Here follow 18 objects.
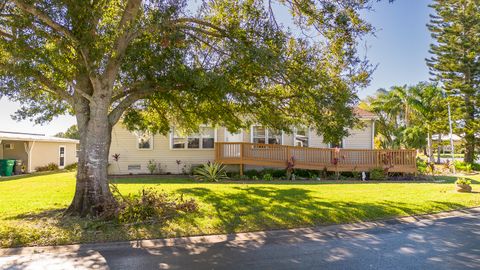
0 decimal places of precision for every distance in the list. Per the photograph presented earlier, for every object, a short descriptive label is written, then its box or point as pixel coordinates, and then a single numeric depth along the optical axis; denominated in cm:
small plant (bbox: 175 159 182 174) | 1902
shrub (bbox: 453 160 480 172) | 2424
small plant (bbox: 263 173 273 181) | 1670
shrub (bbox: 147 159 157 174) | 1880
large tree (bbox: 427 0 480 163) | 2672
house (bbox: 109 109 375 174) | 1903
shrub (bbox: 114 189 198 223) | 734
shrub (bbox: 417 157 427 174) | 2022
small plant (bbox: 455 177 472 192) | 1221
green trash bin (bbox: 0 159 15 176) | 2108
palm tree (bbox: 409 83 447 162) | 2988
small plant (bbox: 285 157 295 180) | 1702
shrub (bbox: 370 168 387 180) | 1744
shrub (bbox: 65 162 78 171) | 2796
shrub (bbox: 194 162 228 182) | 1593
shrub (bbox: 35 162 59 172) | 2525
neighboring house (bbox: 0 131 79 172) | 2433
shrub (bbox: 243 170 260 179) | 1747
